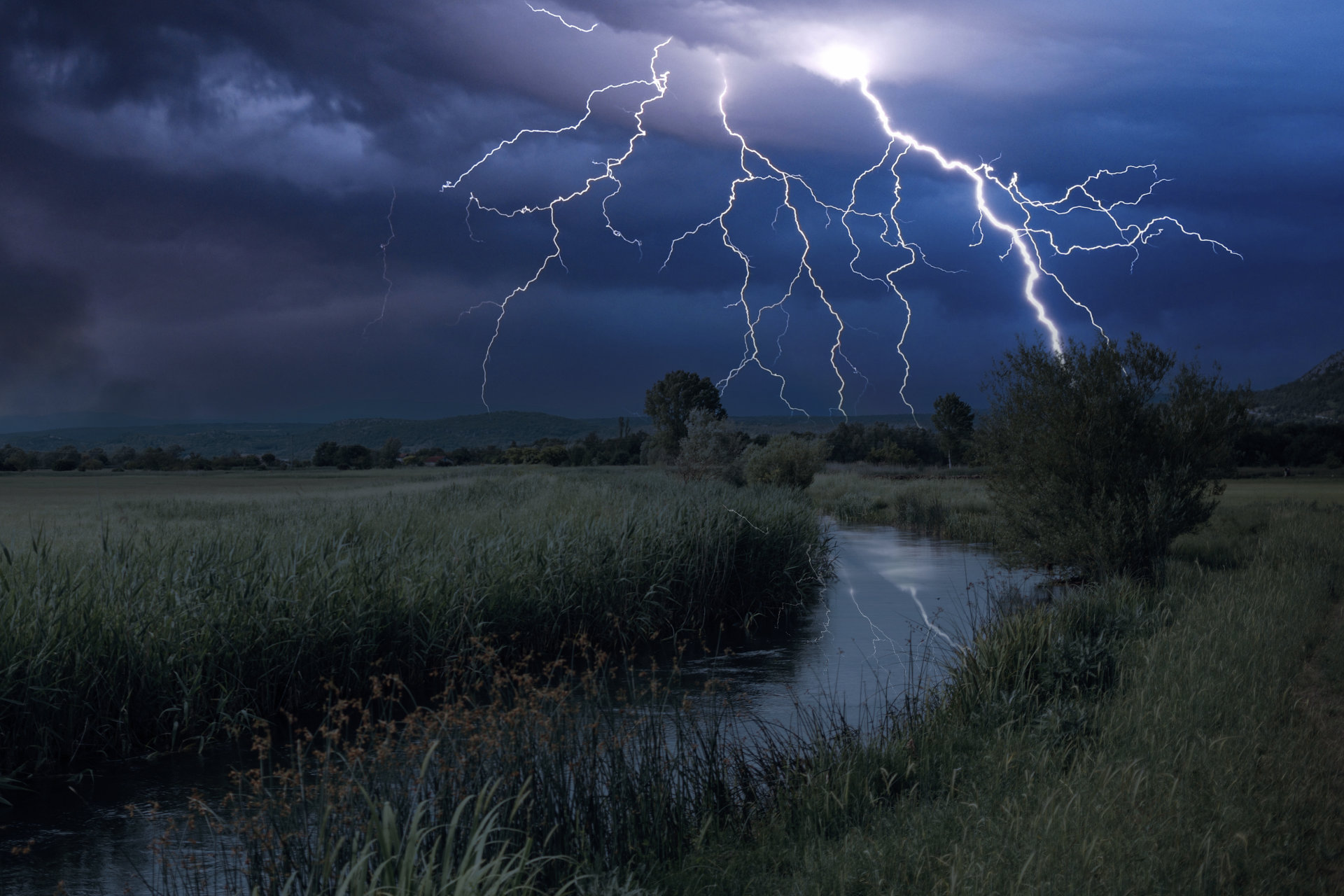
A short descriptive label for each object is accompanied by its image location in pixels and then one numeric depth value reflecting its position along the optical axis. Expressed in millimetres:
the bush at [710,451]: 43594
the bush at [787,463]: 41281
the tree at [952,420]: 80625
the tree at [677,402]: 71375
